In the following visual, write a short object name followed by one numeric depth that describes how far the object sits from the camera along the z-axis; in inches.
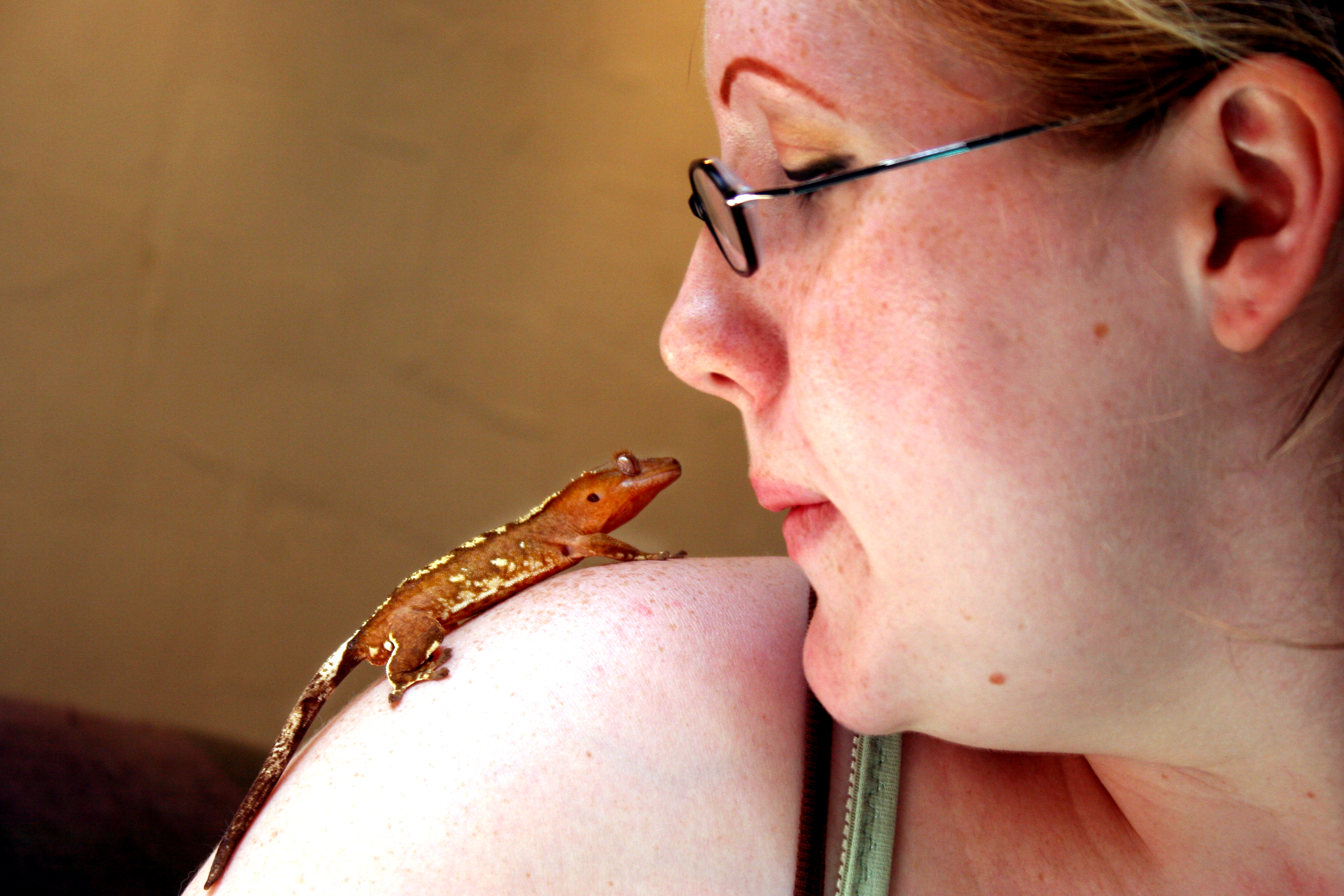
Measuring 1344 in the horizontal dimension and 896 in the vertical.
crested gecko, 30.5
